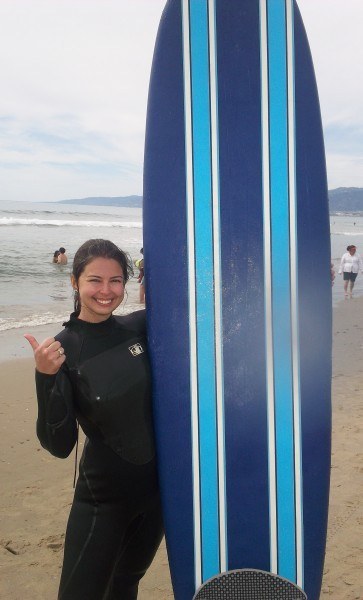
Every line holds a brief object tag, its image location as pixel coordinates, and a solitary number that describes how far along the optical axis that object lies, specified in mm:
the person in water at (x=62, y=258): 15073
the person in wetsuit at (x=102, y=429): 1637
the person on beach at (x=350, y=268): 10602
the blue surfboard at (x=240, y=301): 1954
